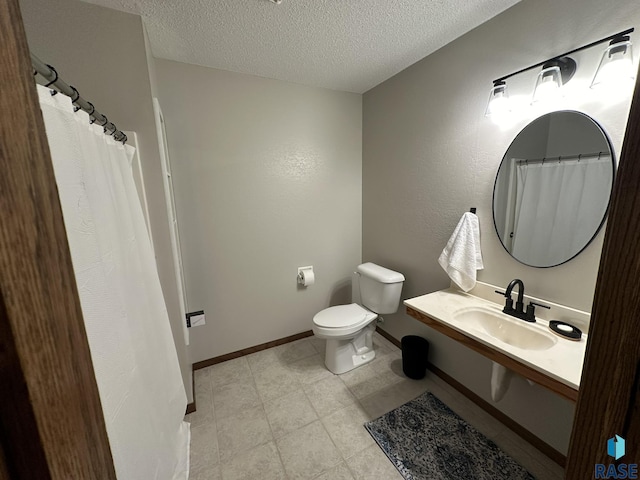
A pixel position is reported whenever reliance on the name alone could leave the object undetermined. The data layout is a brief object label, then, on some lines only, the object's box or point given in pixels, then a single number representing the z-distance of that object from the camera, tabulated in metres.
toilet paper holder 2.42
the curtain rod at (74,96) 0.60
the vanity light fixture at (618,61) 1.02
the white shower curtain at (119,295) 0.68
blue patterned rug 1.34
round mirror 1.19
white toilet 2.01
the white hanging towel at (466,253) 1.64
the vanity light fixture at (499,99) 1.42
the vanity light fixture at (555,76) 1.20
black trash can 1.98
